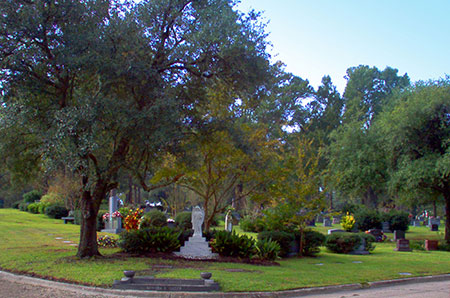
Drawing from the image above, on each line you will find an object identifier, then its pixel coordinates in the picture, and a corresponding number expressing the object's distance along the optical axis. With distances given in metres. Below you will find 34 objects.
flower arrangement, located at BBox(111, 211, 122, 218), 24.55
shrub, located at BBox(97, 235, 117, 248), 17.98
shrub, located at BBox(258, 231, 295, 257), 16.67
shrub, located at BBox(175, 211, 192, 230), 27.38
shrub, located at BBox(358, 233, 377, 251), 20.34
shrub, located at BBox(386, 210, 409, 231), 35.06
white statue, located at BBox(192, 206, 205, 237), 16.23
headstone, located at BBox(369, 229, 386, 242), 27.37
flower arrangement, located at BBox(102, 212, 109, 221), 25.61
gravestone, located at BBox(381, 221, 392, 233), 35.22
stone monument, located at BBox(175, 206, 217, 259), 15.13
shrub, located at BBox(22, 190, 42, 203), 47.97
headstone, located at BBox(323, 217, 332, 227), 42.88
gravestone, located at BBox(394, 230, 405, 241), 26.52
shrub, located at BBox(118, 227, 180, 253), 15.29
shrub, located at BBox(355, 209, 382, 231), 33.91
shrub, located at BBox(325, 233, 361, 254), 19.41
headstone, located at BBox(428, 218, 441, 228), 46.93
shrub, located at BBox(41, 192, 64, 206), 37.70
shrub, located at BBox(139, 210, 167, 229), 23.12
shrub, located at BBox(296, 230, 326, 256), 17.70
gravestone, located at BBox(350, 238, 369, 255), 19.70
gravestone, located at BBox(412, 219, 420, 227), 51.97
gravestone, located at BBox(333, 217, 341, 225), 48.33
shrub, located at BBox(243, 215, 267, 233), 30.15
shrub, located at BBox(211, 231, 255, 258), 15.02
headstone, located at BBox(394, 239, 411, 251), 21.61
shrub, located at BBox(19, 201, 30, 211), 44.11
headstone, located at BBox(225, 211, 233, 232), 29.50
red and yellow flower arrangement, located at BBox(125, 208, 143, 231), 21.31
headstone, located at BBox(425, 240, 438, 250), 23.14
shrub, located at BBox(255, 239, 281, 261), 15.09
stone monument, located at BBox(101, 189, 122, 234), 24.57
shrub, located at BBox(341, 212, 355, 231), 30.19
